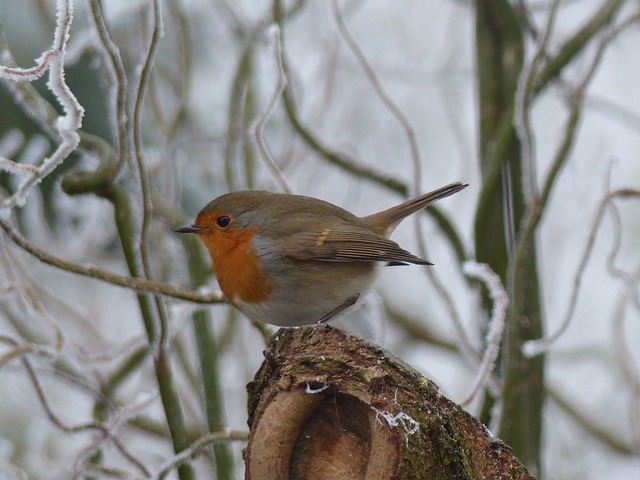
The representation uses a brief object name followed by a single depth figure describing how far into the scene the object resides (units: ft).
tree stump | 10.99
